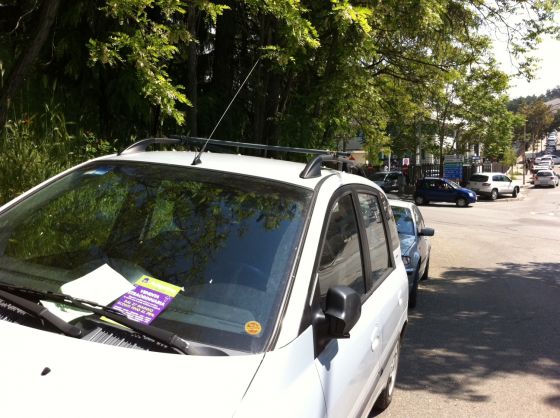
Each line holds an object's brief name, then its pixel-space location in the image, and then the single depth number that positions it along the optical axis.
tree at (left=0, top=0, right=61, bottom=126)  5.20
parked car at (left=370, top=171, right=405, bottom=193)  38.98
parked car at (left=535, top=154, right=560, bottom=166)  81.44
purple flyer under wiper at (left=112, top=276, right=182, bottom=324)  2.16
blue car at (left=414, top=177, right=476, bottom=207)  33.44
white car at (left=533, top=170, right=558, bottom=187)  47.97
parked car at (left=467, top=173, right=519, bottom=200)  38.00
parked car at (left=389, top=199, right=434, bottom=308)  8.18
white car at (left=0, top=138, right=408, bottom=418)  1.77
